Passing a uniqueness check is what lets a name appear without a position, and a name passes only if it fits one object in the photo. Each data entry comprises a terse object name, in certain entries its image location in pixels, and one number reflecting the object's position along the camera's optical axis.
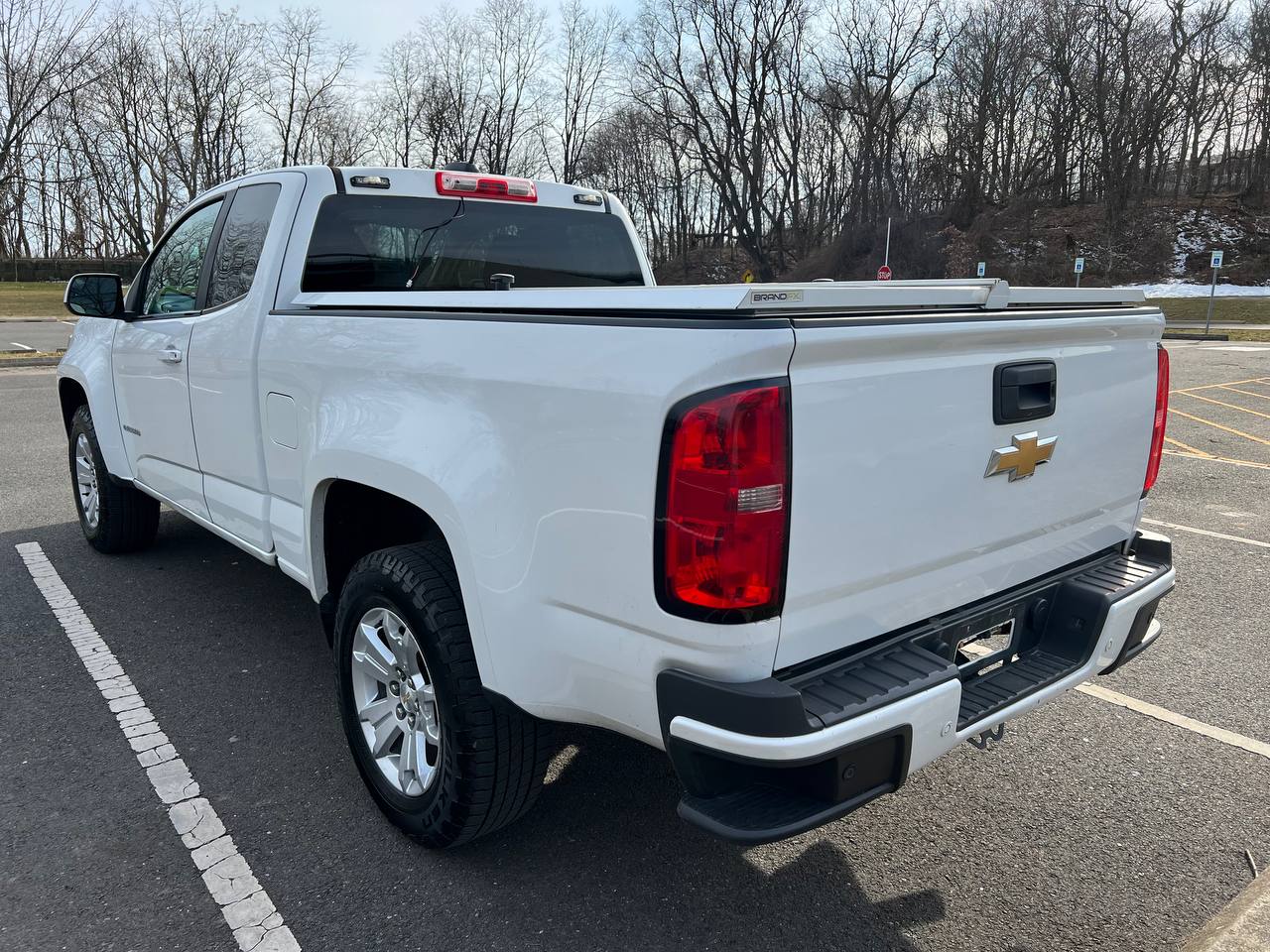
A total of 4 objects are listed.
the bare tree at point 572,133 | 51.59
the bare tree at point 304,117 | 43.06
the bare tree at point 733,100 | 48.28
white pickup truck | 1.81
